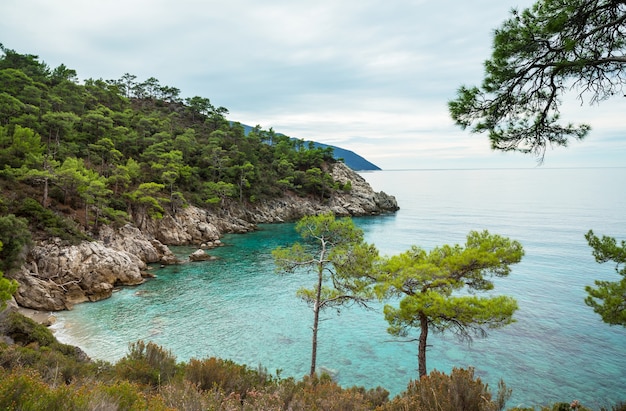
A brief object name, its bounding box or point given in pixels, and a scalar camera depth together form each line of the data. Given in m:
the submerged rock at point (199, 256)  33.62
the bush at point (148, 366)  7.77
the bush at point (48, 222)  22.88
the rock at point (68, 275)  19.55
